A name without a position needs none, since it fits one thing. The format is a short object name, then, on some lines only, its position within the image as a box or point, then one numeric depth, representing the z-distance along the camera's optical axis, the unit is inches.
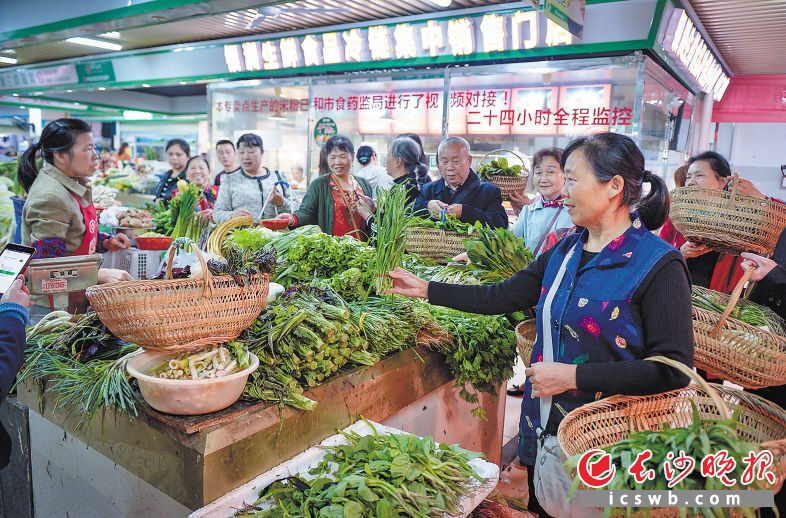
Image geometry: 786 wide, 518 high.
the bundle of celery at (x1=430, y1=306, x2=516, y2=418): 103.0
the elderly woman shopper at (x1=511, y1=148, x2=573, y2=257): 152.8
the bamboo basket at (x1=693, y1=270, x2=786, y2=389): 78.0
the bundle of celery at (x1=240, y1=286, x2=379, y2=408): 74.9
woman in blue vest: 65.9
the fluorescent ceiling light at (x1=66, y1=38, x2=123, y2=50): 373.1
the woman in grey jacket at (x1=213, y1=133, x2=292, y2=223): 206.1
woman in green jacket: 165.6
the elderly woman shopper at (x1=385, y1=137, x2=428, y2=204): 187.2
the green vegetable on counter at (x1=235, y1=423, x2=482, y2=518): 61.4
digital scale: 93.7
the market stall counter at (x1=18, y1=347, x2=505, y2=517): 65.3
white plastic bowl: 63.7
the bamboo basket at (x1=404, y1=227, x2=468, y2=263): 131.1
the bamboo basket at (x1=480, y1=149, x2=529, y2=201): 176.7
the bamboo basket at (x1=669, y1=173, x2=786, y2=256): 103.8
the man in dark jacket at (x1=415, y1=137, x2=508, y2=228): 154.4
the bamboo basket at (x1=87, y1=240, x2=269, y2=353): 59.6
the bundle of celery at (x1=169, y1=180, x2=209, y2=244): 172.2
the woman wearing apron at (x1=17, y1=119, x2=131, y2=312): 117.7
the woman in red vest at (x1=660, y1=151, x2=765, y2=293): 122.0
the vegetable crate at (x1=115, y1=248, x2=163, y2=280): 170.4
